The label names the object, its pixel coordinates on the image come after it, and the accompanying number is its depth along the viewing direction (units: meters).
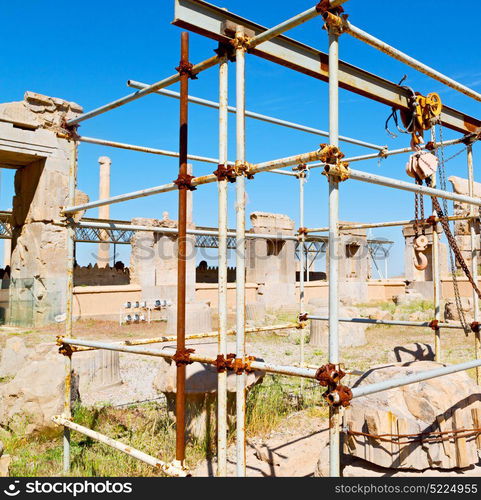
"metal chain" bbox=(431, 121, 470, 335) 4.91
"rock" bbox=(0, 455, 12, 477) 3.55
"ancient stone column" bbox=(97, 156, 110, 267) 30.80
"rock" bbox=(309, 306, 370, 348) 11.62
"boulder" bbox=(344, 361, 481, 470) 3.25
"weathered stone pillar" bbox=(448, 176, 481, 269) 20.66
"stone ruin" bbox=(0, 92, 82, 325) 12.95
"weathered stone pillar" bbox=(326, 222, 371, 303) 23.66
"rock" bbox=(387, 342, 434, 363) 5.63
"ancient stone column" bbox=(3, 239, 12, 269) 33.27
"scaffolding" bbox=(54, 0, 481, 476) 2.46
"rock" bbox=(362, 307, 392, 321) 15.30
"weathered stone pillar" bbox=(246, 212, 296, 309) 21.09
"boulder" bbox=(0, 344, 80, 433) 5.33
